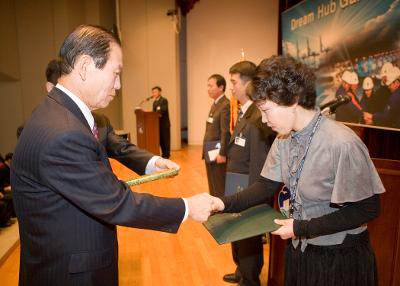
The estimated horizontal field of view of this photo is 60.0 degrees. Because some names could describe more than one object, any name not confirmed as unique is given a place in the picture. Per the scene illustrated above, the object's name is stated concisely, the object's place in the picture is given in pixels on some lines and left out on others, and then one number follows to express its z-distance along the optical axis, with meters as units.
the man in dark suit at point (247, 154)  2.25
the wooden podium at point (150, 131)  7.11
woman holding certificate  1.21
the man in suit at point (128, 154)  1.88
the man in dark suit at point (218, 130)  3.35
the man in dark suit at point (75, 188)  1.02
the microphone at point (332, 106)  1.72
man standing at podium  7.46
